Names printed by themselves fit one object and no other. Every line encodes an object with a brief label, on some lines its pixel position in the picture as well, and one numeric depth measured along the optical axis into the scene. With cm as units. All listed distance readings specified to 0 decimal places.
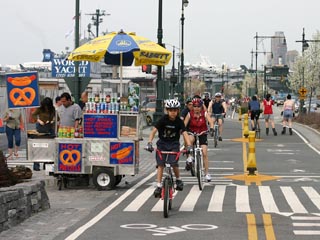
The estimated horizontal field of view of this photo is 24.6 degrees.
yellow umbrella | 1565
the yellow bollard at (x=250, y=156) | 1686
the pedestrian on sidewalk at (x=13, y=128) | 2148
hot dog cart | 1445
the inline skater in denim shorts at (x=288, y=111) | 3130
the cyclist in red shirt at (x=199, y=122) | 1554
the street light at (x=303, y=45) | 5076
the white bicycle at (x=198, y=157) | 1449
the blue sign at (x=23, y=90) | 1445
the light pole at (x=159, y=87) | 3206
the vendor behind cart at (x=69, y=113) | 1527
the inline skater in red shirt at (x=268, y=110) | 3127
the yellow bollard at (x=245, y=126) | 2831
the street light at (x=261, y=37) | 6885
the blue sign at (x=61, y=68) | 4012
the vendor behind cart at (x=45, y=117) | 1625
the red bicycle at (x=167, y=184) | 1109
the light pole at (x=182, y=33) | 4474
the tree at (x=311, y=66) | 7669
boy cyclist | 1196
